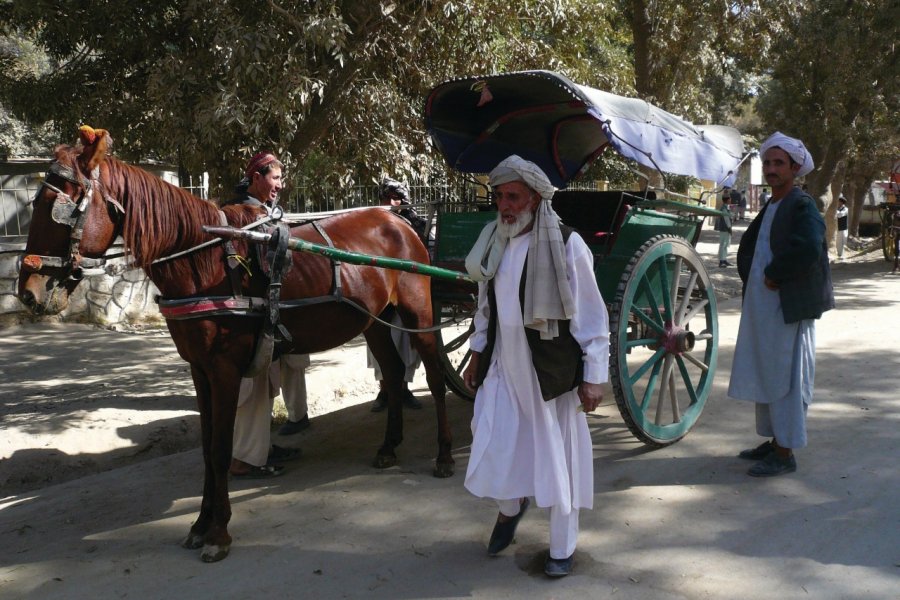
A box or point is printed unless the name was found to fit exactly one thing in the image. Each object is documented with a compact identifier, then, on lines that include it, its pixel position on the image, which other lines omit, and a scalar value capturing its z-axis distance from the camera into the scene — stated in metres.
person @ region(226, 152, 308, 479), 4.87
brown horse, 3.51
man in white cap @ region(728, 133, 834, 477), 4.60
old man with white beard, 3.42
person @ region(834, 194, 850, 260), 18.94
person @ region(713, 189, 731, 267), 16.03
